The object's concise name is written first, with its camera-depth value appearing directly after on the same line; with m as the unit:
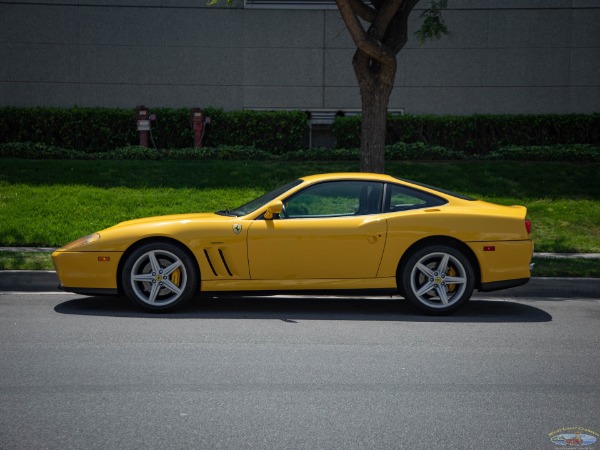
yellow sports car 7.93
